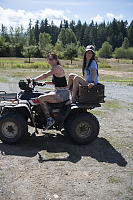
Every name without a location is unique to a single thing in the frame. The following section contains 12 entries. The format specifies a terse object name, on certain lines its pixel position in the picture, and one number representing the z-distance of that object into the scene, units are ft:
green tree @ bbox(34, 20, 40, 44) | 450.13
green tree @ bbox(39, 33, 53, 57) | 296.75
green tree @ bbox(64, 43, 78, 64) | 186.19
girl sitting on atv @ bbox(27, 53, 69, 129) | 18.26
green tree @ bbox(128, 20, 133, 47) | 382.42
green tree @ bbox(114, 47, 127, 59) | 294.05
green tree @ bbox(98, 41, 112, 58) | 285.56
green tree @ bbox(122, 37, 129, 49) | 315.72
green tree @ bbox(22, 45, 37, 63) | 207.87
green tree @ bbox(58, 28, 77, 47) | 336.98
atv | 18.02
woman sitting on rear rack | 18.70
